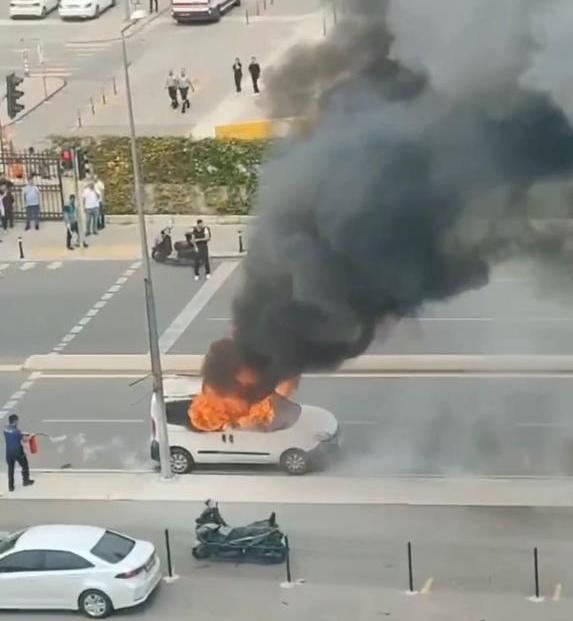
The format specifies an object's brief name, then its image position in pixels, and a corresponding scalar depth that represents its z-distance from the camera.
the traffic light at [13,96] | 45.66
